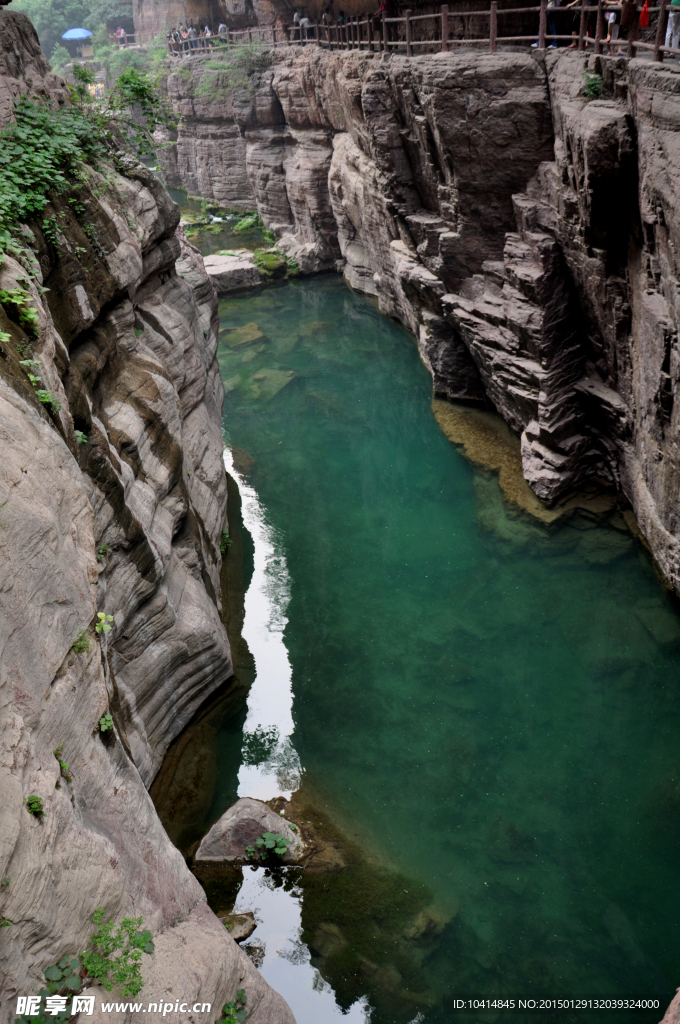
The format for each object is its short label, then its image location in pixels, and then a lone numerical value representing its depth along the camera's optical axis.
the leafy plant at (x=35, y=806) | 4.24
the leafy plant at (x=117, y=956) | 4.32
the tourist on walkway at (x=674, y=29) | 9.16
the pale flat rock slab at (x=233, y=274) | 24.91
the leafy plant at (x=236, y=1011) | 5.16
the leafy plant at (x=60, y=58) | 45.84
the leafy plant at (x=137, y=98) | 10.52
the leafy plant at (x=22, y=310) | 6.29
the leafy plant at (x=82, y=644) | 5.42
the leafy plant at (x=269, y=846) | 7.50
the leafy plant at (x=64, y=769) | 4.82
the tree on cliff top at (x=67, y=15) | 46.84
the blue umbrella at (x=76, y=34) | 42.44
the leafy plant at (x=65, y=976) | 4.04
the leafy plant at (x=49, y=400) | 6.11
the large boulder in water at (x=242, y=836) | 7.52
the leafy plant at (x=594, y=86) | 9.96
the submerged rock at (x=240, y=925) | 6.94
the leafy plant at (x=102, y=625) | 6.02
